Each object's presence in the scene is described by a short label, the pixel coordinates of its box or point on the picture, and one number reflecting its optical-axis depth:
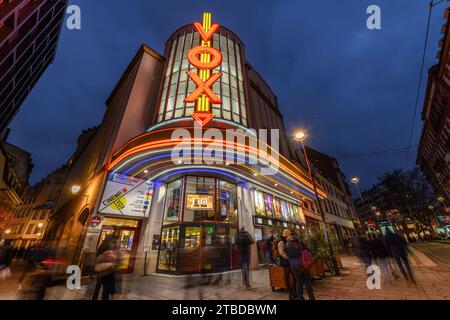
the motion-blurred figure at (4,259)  5.10
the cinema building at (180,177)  9.88
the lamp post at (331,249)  7.63
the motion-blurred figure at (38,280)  4.11
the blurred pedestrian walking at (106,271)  4.61
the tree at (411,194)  33.69
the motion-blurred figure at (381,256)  7.71
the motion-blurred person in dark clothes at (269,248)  11.39
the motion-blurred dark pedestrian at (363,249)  8.44
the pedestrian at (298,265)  4.39
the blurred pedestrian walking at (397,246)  6.75
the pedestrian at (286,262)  5.04
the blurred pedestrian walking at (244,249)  6.98
